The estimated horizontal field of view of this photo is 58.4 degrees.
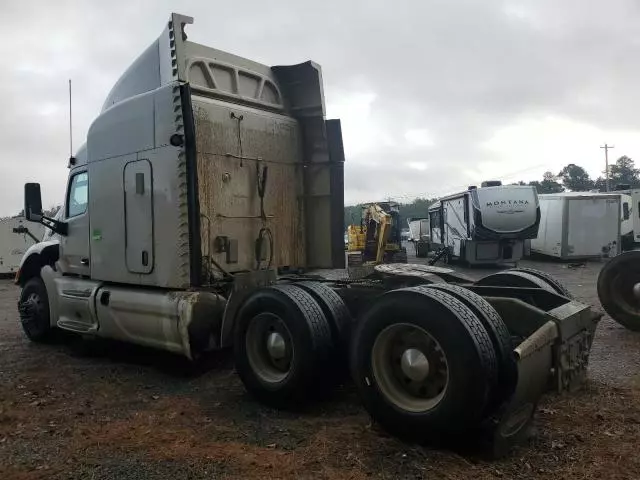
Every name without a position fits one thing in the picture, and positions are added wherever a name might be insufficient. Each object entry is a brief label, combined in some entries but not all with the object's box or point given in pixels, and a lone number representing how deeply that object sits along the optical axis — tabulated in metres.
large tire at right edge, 8.37
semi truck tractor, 4.09
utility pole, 61.69
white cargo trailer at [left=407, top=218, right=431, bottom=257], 29.20
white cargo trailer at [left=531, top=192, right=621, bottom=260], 22.61
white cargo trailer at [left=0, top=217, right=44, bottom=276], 23.03
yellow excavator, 20.75
